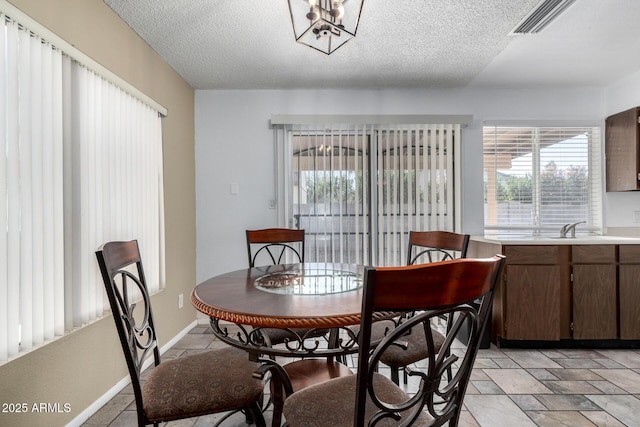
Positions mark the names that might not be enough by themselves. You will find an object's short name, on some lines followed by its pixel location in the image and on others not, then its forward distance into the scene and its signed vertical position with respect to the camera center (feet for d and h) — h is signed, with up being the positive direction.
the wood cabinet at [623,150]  10.15 +1.87
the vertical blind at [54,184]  4.62 +0.50
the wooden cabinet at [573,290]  8.99 -2.17
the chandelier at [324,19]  4.67 +4.08
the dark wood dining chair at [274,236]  8.52 -0.63
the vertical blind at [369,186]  11.41 +0.83
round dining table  3.70 -1.15
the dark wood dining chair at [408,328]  2.59 -1.08
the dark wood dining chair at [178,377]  3.92 -2.12
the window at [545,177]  11.66 +1.13
